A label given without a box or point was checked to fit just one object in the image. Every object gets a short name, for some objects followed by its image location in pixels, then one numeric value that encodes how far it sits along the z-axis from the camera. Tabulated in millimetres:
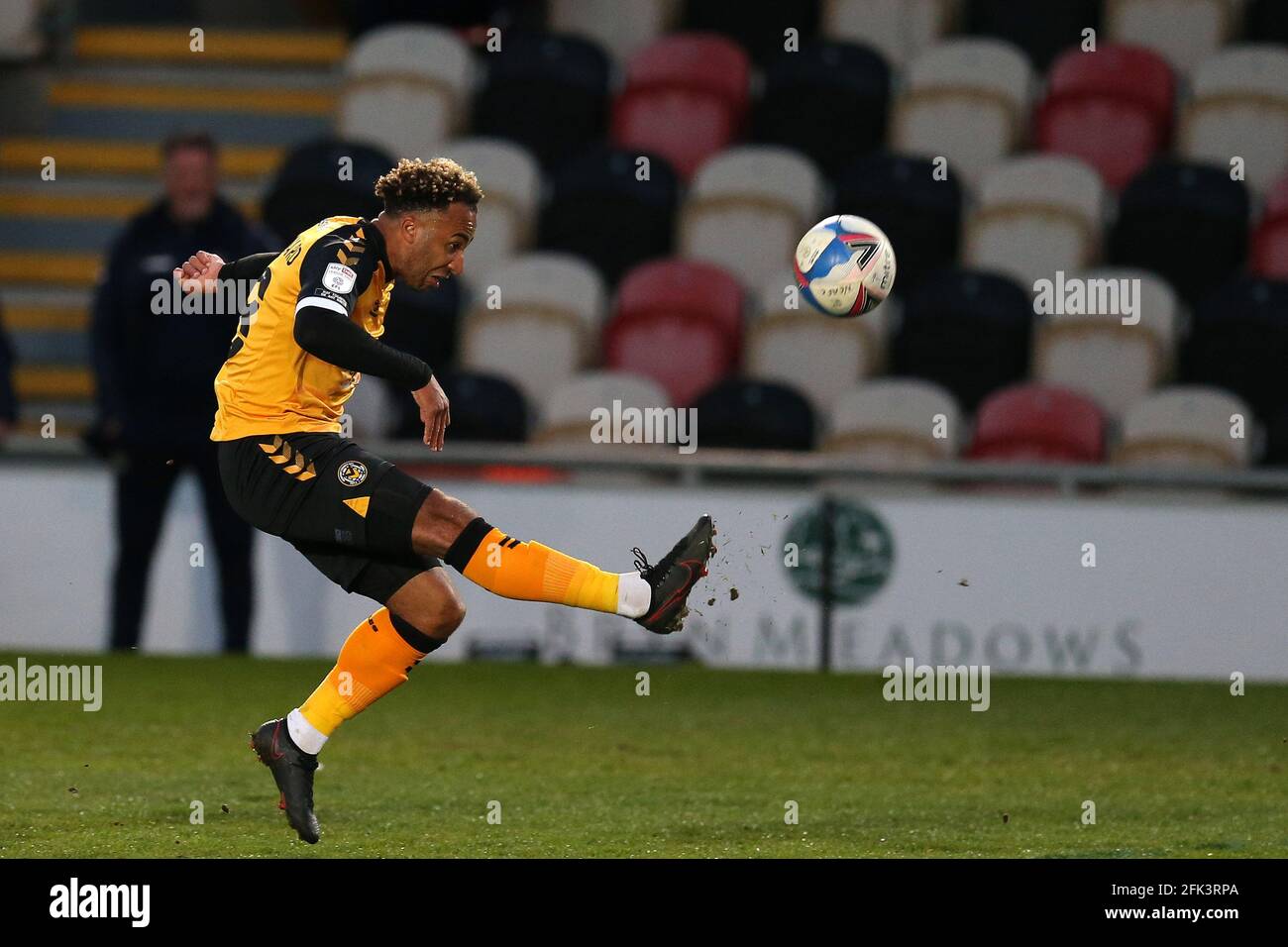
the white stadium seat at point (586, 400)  11133
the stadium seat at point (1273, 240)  12000
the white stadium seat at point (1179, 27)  13398
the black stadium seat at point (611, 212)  12398
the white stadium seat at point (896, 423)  11008
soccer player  5680
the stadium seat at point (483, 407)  11094
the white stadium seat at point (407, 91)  13281
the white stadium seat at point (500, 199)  12500
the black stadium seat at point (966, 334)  11445
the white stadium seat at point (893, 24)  13773
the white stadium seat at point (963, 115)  12859
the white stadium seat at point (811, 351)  11719
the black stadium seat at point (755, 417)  10961
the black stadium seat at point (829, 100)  12922
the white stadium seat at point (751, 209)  12375
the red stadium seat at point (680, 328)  11883
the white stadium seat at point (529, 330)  11938
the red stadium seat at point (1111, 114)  12891
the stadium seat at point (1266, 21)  13336
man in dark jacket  10109
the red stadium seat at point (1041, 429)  11008
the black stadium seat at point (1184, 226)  11906
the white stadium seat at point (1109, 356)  11531
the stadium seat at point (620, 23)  14180
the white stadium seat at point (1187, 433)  10828
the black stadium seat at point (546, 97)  13172
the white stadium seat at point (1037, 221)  12109
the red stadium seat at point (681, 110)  13289
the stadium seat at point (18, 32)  13914
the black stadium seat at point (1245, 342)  11141
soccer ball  6734
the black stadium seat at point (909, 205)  12031
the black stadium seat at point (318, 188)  11820
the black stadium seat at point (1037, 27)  13875
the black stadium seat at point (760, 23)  13938
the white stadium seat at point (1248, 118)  12586
